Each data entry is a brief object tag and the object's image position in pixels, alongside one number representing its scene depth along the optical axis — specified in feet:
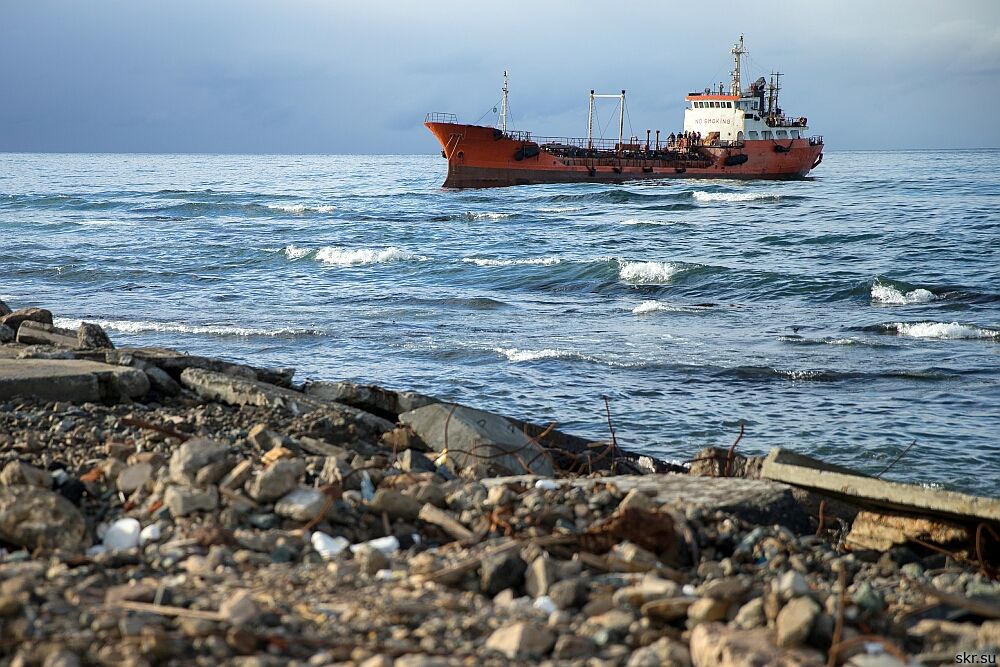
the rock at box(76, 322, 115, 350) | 44.50
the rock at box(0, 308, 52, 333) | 49.14
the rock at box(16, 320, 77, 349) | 45.73
